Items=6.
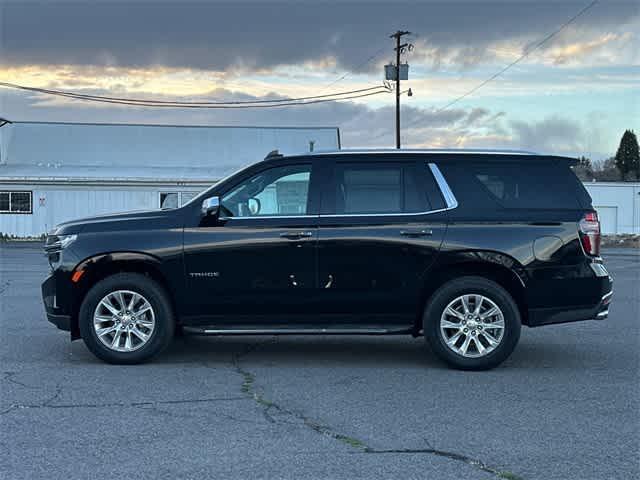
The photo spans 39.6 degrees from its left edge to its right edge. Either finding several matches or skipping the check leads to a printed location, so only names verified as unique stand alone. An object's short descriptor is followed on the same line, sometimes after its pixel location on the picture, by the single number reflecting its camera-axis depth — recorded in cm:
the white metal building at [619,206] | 5041
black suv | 844
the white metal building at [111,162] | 3903
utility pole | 4593
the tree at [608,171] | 9815
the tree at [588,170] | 9444
